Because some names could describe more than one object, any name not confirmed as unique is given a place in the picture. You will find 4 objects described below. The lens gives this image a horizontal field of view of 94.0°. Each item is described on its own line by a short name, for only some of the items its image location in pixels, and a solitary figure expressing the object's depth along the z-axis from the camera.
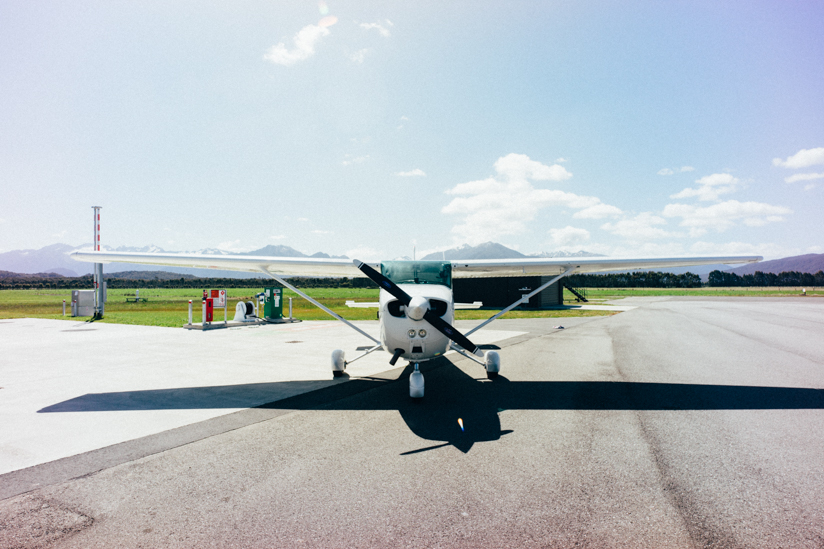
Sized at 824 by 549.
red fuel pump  17.62
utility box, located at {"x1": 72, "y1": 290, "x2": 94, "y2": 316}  23.10
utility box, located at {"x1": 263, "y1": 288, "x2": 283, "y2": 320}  20.53
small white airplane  6.48
